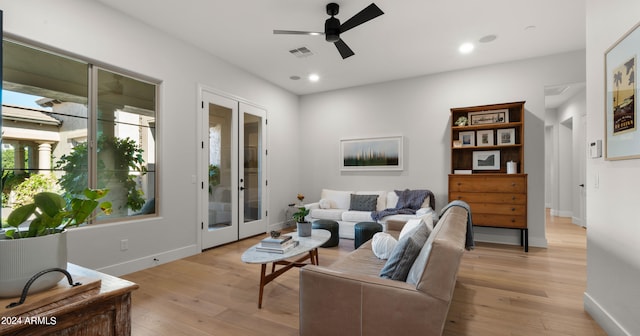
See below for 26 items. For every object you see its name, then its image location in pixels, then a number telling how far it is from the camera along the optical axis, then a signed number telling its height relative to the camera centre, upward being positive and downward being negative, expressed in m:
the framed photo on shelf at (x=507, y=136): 4.54 +0.51
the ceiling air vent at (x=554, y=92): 5.64 +1.54
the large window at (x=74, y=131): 2.65 +0.40
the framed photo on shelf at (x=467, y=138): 4.77 +0.50
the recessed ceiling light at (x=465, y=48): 4.04 +1.72
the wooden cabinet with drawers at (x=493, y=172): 4.21 -0.06
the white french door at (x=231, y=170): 4.32 -0.02
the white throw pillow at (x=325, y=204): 5.43 -0.67
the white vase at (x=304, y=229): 3.33 -0.70
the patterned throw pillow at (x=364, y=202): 5.16 -0.62
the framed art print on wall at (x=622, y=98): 1.77 +0.46
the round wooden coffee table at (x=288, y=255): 2.50 -0.78
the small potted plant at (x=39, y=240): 0.71 -0.18
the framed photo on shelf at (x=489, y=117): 4.58 +0.83
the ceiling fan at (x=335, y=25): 2.84 +1.46
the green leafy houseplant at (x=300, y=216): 3.41 -0.56
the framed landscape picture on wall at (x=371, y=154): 5.50 +0.29
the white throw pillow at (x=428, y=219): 2.51 -0.46
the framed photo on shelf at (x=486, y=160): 4.70 +0.14
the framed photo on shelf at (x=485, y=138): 4.66 +0.49
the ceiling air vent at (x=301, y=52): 4.20 +1.73
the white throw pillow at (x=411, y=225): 2.51 -0.52
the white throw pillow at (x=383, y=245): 2.57 -0.70
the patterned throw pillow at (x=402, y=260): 1.80 -0.58
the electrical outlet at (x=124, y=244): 3.27 -0.86
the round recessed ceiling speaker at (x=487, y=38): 3.82 +1.74
